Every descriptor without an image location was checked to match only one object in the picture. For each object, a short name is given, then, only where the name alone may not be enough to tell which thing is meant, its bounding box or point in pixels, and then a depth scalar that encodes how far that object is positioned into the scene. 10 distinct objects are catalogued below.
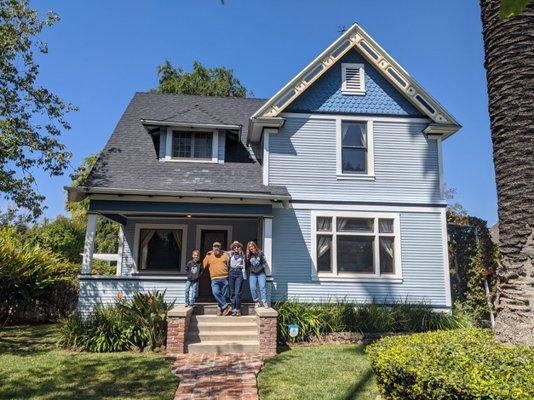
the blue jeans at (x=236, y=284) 10.52
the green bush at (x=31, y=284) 12.10
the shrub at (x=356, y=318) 10.38
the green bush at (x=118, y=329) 9.20
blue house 12.12
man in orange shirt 10.52
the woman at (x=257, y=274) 10.74
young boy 10.46
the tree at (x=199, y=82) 27.88
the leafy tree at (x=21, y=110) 12.62
